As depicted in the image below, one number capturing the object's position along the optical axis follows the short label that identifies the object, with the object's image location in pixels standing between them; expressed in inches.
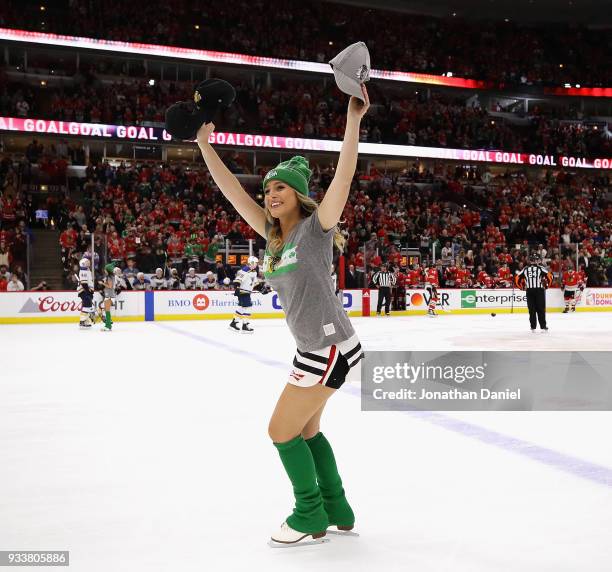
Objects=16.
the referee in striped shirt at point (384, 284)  784.9
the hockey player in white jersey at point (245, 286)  569.3
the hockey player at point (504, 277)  848.9
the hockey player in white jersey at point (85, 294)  594.5
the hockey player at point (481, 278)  840.3
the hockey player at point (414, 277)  823.7
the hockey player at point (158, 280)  717.3
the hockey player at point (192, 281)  732.7
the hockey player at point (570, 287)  814.5
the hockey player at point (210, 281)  738.8
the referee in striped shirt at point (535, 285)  566.3
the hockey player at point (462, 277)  834.8
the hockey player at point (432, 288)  772.0
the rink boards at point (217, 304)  677.9
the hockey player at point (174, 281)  724.0
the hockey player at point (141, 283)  713.0
